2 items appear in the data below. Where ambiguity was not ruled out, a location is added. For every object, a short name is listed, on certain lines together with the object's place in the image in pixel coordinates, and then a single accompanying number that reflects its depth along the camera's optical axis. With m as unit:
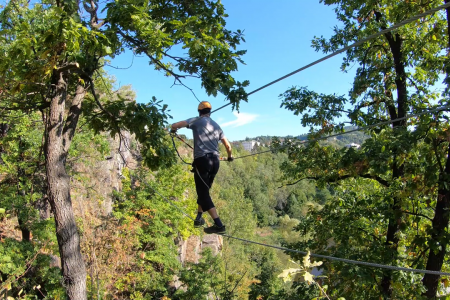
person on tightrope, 4.07
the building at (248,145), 152.12
